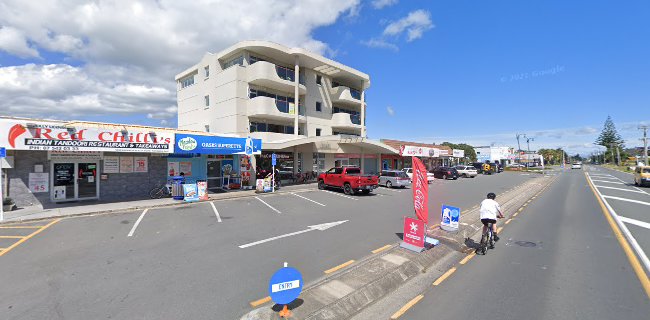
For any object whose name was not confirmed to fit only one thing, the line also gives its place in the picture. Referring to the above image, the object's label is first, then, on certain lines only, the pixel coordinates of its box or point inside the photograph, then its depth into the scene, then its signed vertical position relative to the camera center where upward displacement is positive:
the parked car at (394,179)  25.61 -1.34
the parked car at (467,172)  41.44 -1.18
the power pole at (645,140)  61.56 +4.84
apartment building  26.09 +6.43
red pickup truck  20.22 -1.14
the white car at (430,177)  30.70 -1.39
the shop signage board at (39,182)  14.41 -0.80
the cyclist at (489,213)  8.37 -1.43
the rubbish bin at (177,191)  17.48 -1.55
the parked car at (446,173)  37.12 -1.18
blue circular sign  4.60 -1.95
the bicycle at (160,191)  17.95 -1.63
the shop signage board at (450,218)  10.17 -1.94
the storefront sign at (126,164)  17.27 +0.07
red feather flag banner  8.56 -0.83
